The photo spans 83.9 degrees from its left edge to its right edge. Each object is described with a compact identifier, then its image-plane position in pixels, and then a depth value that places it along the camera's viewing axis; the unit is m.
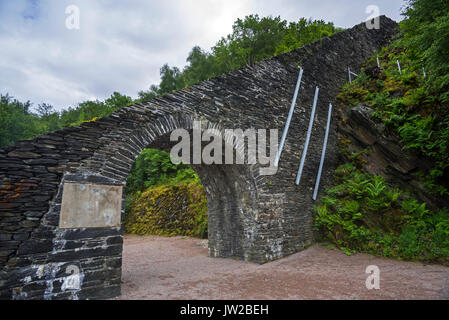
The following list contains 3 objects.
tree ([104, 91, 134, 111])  25.44
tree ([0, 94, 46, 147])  20.98
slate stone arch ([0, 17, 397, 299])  3.60
